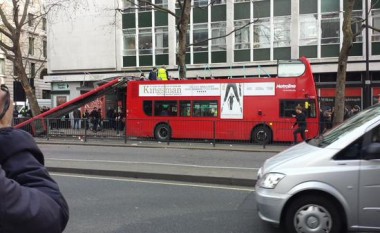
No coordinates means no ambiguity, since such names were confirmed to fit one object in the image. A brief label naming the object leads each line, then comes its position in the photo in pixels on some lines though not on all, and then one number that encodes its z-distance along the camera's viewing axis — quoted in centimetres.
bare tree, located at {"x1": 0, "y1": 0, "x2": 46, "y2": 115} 2674
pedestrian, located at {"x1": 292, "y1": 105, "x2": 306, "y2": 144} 1761
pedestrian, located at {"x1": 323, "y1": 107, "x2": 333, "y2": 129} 1808
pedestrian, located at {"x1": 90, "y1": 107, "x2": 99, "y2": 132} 2039
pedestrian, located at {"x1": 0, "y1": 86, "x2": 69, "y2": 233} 142
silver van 498
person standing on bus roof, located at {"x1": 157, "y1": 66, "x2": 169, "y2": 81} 2338
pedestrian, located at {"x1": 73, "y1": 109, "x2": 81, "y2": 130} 2056
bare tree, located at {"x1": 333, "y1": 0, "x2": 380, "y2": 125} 2023
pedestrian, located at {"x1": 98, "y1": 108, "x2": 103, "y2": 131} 2075
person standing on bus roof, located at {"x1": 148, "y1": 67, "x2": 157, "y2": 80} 2295
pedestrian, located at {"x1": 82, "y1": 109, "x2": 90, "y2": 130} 2018
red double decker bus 1908
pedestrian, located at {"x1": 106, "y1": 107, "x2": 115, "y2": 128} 2719
